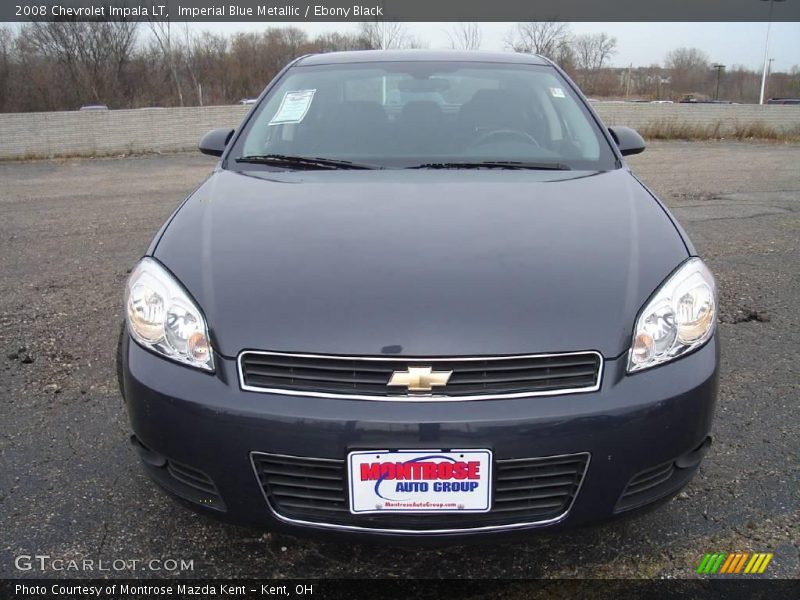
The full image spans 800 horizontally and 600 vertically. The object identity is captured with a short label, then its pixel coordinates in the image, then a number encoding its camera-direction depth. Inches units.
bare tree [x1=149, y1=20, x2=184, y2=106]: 1342.3
